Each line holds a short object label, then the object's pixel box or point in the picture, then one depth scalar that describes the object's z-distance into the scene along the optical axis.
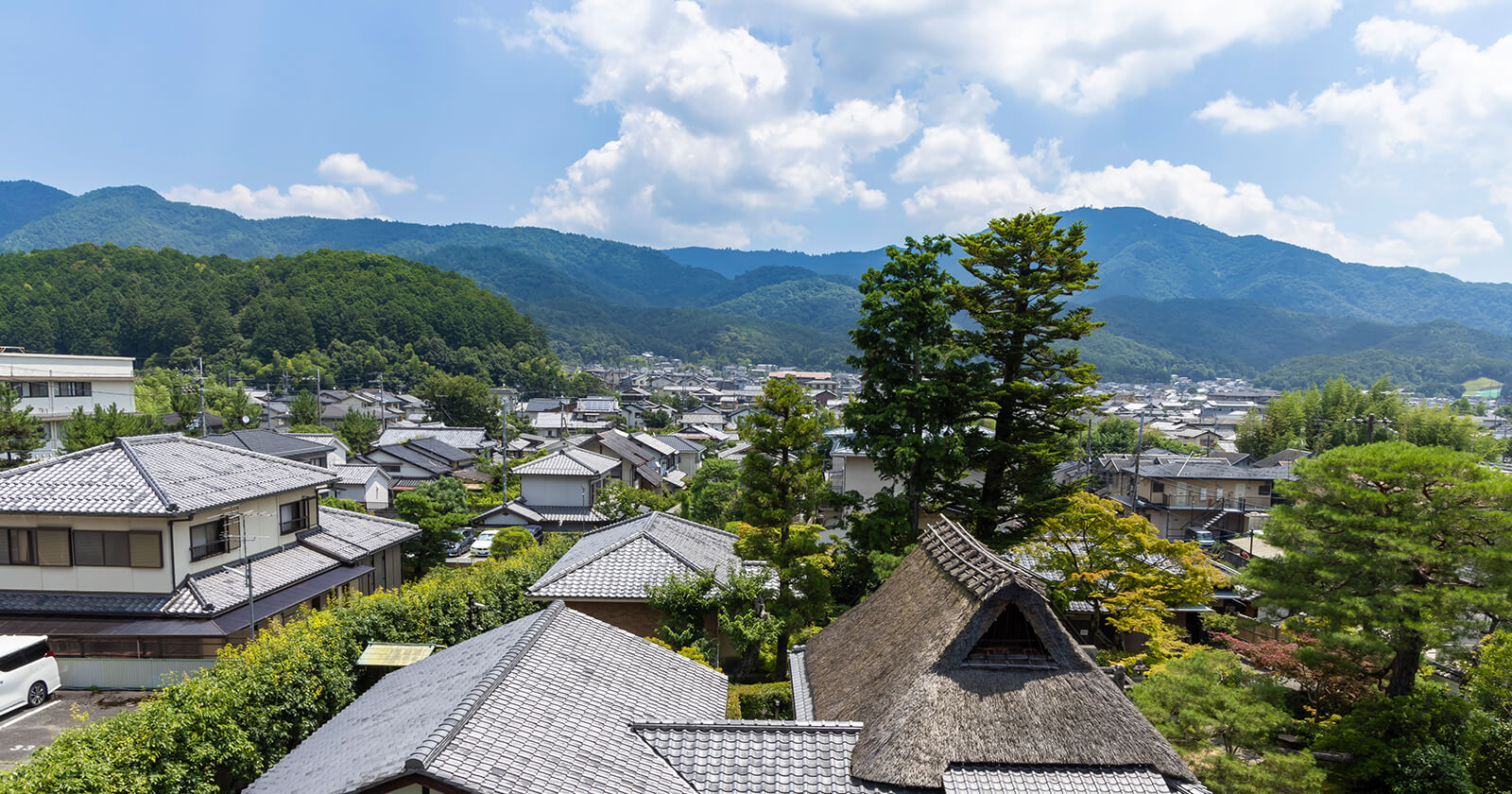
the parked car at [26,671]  15.76
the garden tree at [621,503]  38.62
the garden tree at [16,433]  34.26
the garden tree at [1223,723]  11.82
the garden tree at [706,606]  18.11
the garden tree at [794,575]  18.00
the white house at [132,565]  17.86
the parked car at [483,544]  36.62
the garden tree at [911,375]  19.73
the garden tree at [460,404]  87.25
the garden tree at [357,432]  63.66
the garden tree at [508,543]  32.09
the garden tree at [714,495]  40.38
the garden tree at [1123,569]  19.64
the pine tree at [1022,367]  19.67
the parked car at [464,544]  36.19
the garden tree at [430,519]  31.77
